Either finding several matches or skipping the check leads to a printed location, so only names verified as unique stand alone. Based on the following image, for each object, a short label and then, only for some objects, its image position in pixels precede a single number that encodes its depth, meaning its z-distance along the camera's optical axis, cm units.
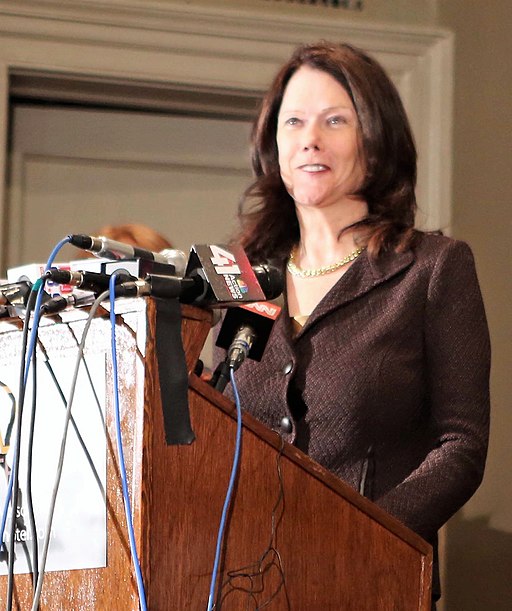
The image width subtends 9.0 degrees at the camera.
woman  426
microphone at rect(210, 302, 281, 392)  394
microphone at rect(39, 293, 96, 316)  387
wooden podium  379
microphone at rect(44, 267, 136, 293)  381
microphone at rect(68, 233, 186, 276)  391
